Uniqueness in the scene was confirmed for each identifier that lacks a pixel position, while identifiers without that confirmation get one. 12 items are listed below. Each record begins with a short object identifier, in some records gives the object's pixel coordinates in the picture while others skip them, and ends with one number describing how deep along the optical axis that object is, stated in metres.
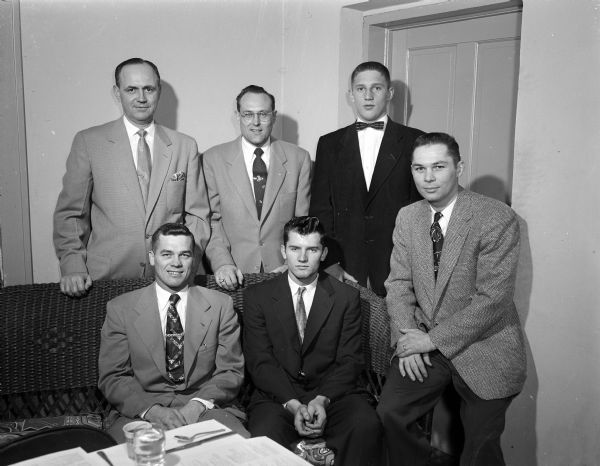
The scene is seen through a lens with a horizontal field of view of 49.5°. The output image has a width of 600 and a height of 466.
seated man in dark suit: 2.73
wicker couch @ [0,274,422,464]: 2.81
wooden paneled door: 3.71
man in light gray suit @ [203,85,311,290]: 3.60
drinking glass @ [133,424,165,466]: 1.74
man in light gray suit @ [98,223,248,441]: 2.73
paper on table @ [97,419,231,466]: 1.82
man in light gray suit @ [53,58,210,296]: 3.28
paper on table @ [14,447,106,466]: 1.76
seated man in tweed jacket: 2.74
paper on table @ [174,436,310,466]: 1.79
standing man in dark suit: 3.53
